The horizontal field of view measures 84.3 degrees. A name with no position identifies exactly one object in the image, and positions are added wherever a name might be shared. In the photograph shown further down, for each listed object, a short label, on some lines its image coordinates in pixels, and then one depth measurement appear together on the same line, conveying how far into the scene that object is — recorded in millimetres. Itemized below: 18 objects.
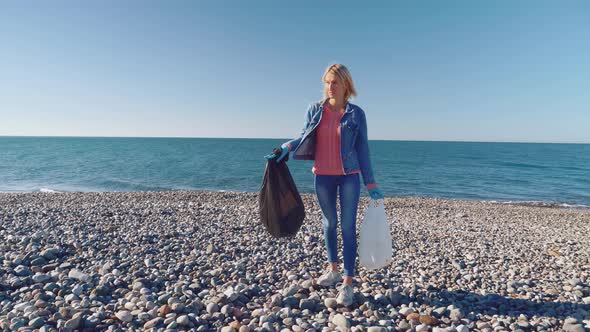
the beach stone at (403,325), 3342
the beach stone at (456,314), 3537
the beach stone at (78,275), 4327
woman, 3709
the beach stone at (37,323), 3125
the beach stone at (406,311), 3633
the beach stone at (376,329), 3186
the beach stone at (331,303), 3785
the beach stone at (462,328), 3221
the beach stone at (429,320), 3414
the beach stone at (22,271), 4418
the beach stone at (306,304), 3754
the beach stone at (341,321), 3295
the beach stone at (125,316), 3326
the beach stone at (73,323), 3125
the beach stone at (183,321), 3279
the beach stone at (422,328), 3260
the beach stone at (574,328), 3266
